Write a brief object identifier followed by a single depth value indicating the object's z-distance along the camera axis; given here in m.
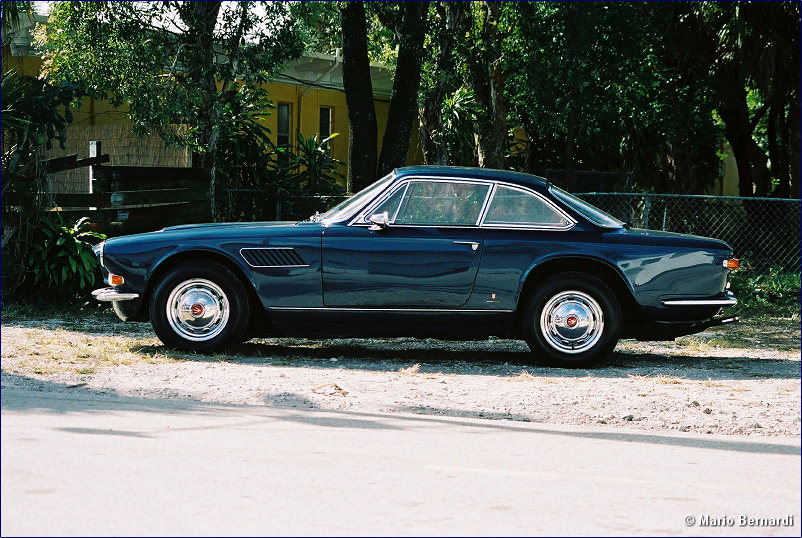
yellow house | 14.91
